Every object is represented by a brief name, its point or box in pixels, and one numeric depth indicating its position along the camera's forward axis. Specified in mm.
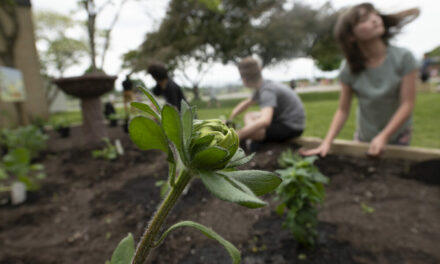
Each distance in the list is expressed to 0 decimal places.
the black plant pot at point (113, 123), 5639
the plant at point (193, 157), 319
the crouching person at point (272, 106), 2658
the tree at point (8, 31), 7203
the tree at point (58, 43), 16531
